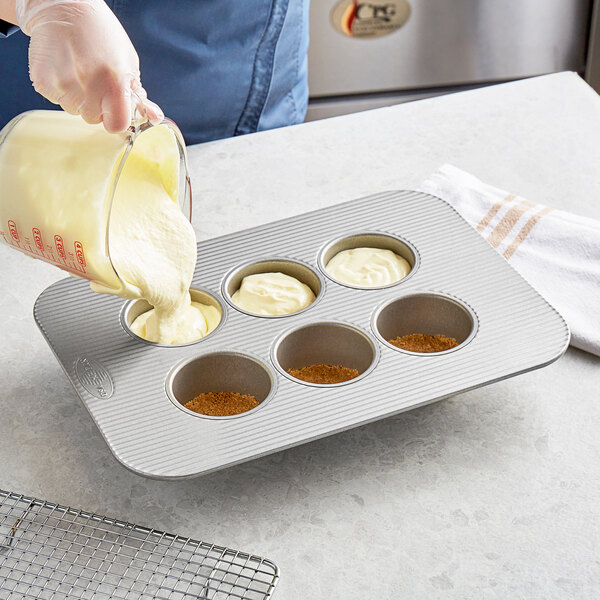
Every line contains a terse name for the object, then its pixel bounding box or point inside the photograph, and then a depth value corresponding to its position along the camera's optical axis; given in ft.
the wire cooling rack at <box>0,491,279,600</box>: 2.59
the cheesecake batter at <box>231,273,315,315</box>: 3.61
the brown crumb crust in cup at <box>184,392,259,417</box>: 3.28
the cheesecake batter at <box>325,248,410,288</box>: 3.72
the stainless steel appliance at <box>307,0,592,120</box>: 7.80
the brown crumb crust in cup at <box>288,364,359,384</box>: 3.43
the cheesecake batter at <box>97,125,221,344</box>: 3.08
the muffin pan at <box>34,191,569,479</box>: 2.88
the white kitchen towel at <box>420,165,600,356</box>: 3.71
